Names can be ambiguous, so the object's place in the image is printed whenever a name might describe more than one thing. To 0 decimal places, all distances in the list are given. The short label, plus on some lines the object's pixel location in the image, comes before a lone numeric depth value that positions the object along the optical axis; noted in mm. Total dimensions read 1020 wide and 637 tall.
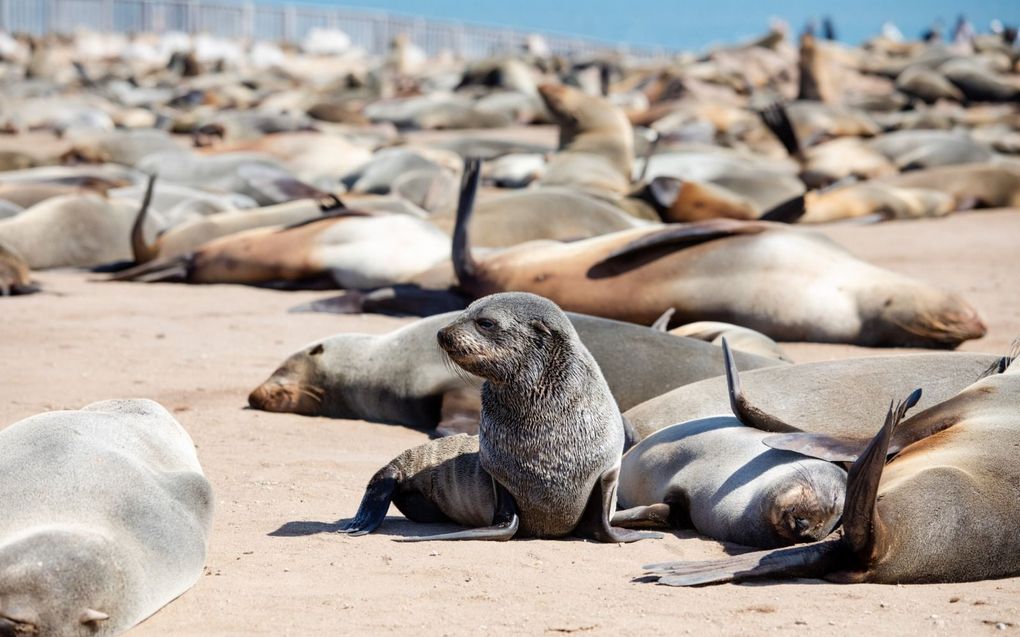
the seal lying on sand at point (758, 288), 13687
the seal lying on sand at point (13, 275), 17141
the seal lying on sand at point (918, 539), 6840
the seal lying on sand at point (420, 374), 10953
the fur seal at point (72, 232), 20312
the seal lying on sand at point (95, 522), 5699
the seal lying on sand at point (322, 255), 17547
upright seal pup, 7840
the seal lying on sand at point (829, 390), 9273
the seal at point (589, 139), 24484
